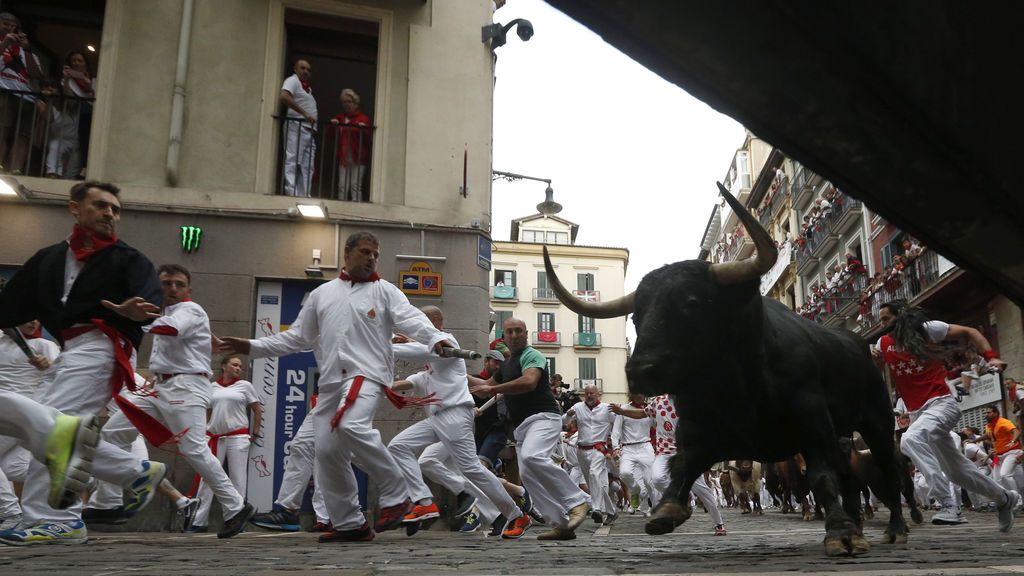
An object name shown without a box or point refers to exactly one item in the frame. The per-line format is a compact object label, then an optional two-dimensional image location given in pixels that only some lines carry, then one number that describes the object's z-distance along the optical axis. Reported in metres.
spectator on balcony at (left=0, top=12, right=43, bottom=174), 12.03
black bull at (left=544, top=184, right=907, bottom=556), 4.39
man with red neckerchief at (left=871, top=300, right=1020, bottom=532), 7.61
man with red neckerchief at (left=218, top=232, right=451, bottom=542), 6.18
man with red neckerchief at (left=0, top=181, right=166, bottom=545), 5.37
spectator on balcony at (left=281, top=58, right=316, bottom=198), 12.57
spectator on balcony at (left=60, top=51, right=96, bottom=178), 12.34
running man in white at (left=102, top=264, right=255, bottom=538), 7.37
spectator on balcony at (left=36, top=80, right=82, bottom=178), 12.15
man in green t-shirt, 7.30
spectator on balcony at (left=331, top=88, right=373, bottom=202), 13.05
